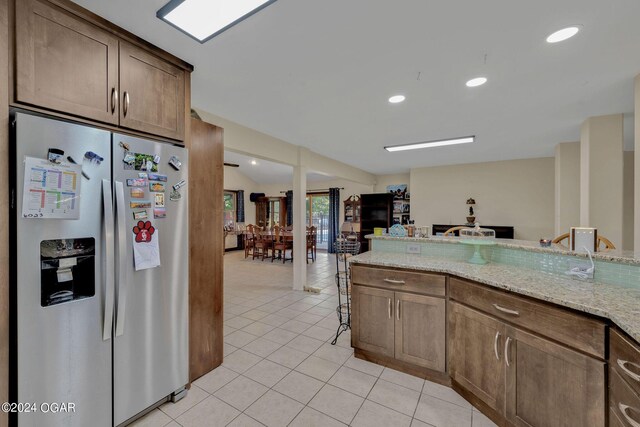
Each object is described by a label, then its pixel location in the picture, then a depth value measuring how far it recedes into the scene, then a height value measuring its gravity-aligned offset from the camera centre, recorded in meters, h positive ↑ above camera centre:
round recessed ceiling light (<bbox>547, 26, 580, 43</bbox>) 1.62 +1.16
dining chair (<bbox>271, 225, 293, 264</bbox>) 6.93 -0.87
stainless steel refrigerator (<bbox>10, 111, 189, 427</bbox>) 1.21 -0.36
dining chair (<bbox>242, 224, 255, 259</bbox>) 7.69 -0.88
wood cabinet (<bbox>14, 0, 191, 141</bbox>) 1.25 +0.82
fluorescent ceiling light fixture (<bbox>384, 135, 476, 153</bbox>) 4.13 +1.17
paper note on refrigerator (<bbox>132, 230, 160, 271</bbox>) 1.58 -0.26
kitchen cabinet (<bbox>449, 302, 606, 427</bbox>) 1.19 -0.91
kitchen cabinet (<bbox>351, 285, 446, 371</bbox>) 2.00 -0.96
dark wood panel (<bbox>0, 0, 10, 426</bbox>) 1.17 -0.01
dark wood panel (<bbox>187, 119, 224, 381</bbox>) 2.03 -0.29
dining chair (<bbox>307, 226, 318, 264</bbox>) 7.16 -0.80
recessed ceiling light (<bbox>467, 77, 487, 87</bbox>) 2.24 +1.17
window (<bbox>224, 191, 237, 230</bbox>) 9.14 +0.09
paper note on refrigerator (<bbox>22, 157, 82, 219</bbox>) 1.21 +0.12
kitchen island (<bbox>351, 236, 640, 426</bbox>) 1.16 -0.69
